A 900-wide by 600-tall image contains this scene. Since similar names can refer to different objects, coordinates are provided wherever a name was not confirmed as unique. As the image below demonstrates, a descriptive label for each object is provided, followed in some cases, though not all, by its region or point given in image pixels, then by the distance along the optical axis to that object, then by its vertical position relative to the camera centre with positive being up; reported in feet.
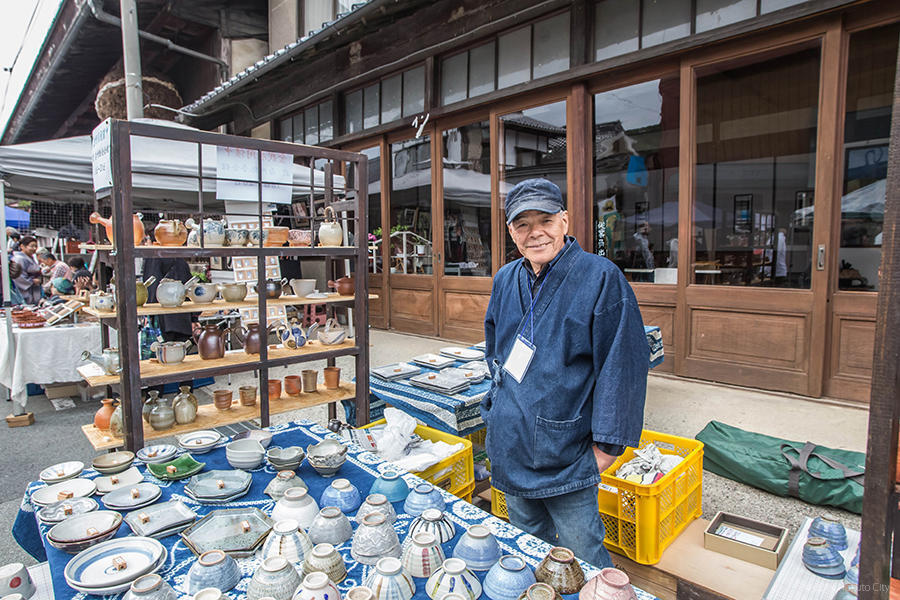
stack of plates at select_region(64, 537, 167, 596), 4.20 -2.60
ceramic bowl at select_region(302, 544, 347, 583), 4.22 -2.45
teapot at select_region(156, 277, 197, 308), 10.41 -0.59
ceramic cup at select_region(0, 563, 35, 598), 4.37 -2.70
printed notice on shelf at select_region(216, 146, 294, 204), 10.62 +1.88
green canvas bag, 9.20 -3.85
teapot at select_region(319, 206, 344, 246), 11.91 +0.68
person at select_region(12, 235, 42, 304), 29.07 -0.47
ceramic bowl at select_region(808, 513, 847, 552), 6.49 -3.42
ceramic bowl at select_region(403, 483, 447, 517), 5.45 -2.52
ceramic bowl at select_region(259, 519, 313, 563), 4.44 -2.44
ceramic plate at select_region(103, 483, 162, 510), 5.57 -2.57
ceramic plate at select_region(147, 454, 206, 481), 6.40 -2.59
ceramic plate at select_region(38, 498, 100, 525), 5.35 -2.58
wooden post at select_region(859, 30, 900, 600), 2.49 -0.81
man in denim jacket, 5.60 -1.27
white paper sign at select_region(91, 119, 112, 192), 9.11 +1.96
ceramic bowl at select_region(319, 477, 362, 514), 5.55 -2.52
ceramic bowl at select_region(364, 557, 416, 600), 3.90 -2.44
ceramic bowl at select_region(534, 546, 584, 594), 4.07 -2.47
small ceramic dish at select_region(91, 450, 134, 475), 6.47 -2.52
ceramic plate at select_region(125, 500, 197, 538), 5.06 -2.58
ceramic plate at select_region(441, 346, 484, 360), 13.06 -2.31
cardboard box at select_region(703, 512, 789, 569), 7.26 -4.07
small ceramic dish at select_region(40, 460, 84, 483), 6.30 -2.58
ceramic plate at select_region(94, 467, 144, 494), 6.07 -2.60
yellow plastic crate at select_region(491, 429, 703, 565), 7.53 -3.76
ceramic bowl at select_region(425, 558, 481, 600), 3.93 -2.45
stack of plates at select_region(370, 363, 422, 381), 11.30 -2.42
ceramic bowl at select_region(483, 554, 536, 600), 3.97 -2.46
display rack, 9.05 -0.88
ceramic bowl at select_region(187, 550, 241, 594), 4.12 -2.49
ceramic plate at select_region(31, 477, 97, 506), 5.80 -2.59
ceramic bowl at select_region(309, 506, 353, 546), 4.83 -2.49
